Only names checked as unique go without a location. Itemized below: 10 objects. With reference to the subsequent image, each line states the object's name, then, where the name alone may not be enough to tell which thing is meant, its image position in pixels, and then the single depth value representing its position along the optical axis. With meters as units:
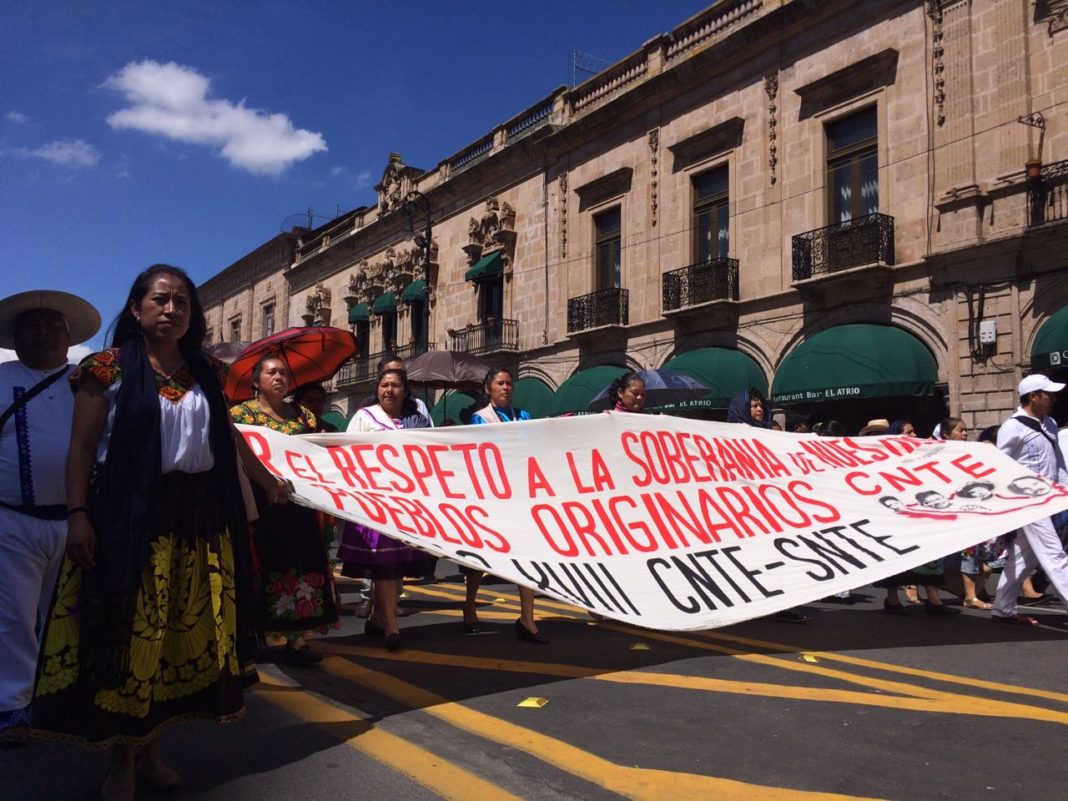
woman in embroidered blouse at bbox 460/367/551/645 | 5.85
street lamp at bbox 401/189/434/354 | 26.30
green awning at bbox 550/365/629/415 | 20.00
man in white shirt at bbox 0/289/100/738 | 3.42
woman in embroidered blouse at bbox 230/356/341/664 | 4.43
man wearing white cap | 5.99
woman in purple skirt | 5.21
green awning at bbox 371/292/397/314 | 30.94
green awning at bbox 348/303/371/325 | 32.98
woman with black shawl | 2.70
